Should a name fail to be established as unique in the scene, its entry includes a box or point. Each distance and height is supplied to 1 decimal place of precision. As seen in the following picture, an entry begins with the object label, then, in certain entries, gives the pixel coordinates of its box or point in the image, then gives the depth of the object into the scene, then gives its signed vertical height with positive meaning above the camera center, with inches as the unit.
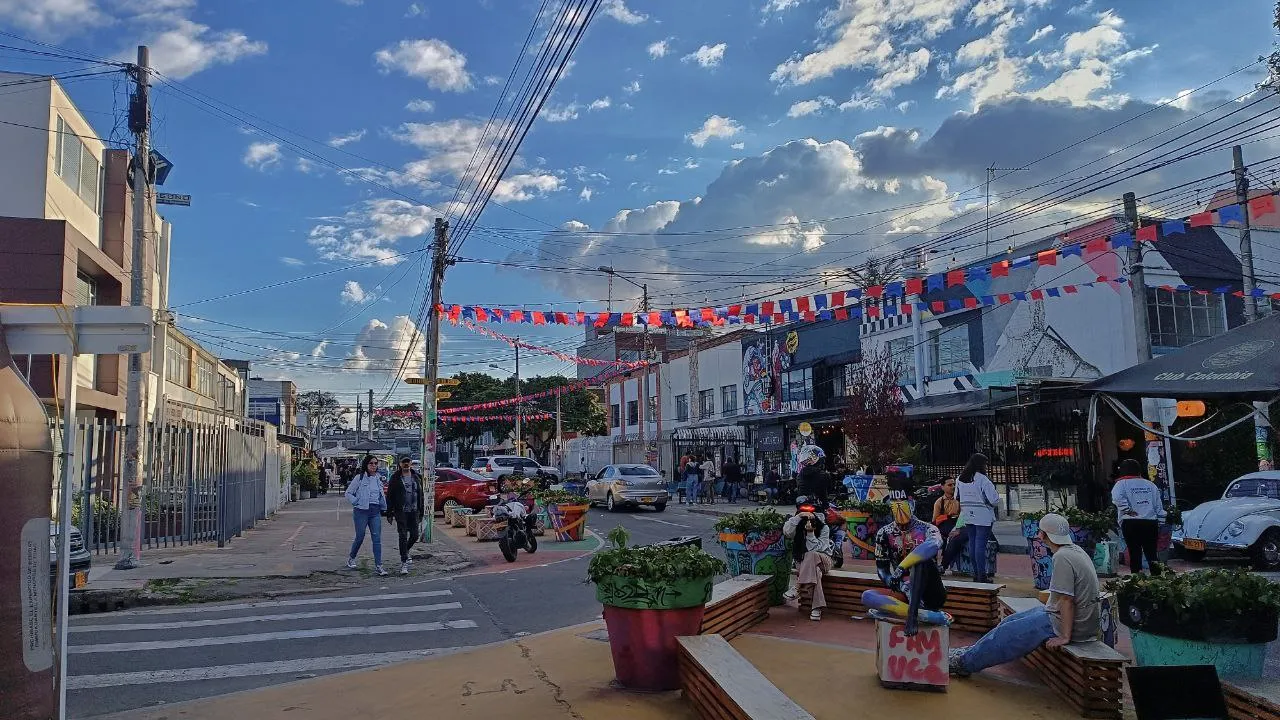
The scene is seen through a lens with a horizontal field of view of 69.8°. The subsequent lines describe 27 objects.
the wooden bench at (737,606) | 267.4 -51.2
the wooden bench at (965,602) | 305.0 -55.9
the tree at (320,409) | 4042.8 +215.9
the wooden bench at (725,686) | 174.4 -49.8
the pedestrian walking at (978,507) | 423.2 -33.2
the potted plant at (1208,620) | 197.2 -42.1
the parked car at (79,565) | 416.5 -46.0
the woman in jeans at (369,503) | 536.4 -28.1
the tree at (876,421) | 899.4 +17.6
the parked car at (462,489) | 1137.4 -45.7
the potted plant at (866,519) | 499.8 -43.3
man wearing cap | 223.8 -45.8
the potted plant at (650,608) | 233.1 -41.1
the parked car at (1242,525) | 508.4 -54.9
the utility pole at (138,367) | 553.3 +60.0
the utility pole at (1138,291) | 731.4 +114.5
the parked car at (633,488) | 1085.8 -48.8
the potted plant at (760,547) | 338.3 -38.3
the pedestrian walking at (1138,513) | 415.8 -37.4
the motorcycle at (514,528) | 607.2 -51.7
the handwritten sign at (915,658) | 225.6 -54.2
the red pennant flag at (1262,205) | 833.2 +201.8
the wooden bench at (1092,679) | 207.5 -56.5
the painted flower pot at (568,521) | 737.0 -57.6
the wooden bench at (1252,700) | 172.2 -52.5
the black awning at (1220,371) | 380.5 +25.5
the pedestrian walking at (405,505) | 563.8 -31.3
